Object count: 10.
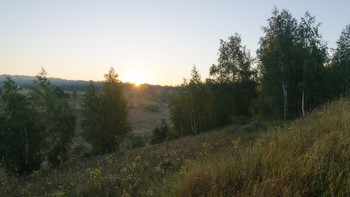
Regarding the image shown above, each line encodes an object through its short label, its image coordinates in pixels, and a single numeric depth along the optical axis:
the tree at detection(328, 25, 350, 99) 20.91
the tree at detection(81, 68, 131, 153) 23.48
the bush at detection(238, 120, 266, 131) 14.72
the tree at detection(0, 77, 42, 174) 18.23
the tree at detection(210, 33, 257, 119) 27.39
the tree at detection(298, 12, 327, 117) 18.44
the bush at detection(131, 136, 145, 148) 30.16
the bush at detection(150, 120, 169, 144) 31.86
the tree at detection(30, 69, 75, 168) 20.14
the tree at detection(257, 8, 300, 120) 19.03
